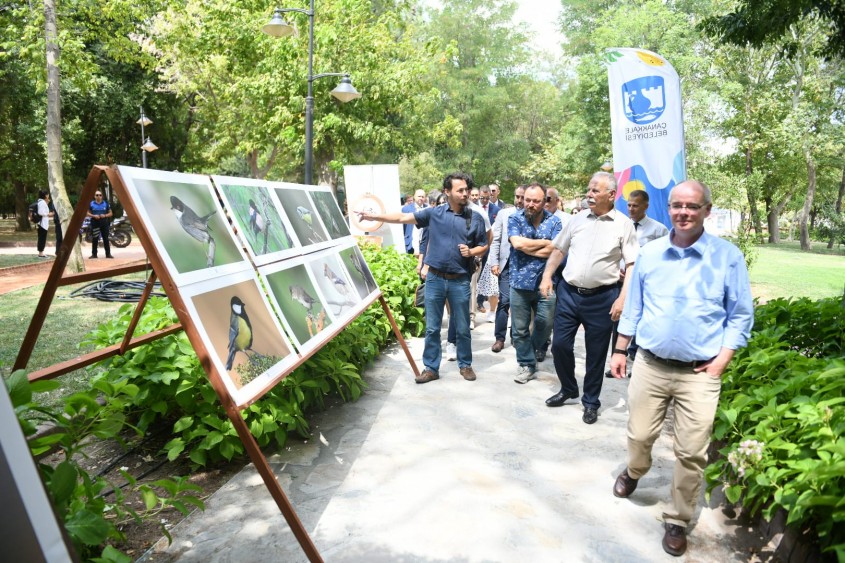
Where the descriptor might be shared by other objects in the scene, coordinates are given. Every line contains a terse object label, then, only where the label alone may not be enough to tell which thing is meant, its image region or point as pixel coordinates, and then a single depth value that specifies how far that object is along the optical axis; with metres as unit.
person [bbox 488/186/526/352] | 7.24
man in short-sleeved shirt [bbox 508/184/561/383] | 5.70
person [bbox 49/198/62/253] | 11.90
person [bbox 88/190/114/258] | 15.21
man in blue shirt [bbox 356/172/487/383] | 5.71
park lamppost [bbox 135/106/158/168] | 23.62
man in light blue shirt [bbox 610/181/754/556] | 2.99
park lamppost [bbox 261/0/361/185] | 11.89
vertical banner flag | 6.66
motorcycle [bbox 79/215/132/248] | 20.94
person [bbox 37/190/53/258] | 15.88
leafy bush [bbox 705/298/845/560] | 2.23
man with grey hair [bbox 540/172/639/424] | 4.61
